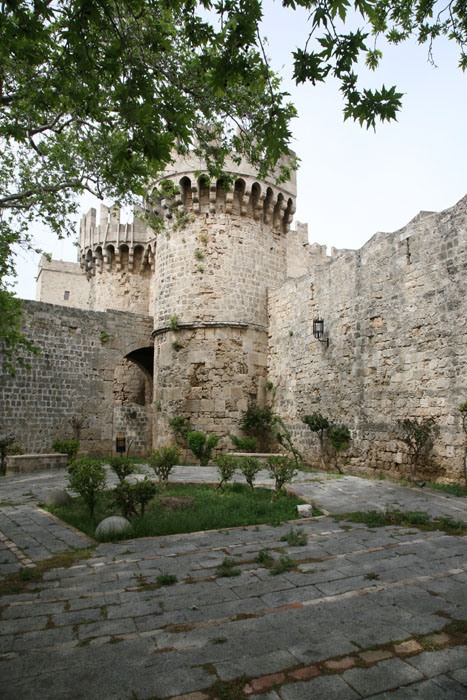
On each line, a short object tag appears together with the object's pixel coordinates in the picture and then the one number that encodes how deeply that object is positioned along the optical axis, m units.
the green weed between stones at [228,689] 2.36
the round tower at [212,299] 14.67
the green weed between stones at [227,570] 4.09
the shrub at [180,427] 14.23
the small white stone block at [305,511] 6.52
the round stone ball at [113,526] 5.38
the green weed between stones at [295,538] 4.98
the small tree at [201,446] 13.23
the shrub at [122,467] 7.80
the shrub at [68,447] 13.66
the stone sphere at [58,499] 7.42
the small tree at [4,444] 12.94
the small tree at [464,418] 8.25
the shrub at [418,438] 8.96
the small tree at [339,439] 11.46
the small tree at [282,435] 13.05
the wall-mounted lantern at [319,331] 12.83
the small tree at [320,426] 11.98
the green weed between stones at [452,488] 7.63
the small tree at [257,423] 14.40
